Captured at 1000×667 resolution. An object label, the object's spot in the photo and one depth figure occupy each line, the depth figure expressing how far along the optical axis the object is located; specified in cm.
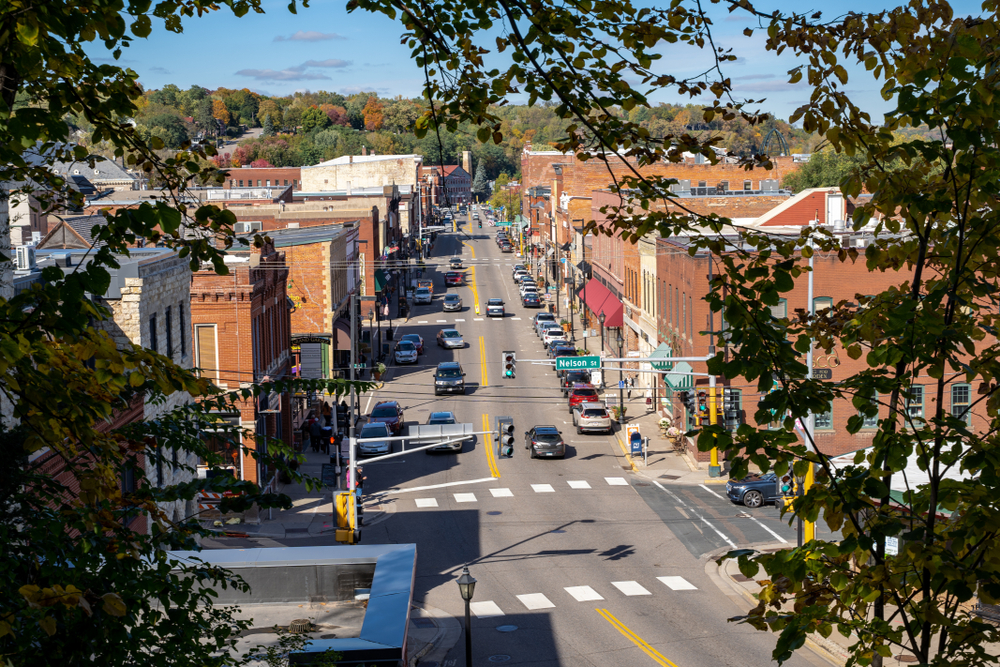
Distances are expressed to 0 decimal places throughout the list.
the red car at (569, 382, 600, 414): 5391
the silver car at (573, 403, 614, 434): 5034
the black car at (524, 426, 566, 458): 4547
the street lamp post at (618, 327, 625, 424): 5278
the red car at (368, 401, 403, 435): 4856
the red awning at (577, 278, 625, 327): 6862
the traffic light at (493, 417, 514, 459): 3725
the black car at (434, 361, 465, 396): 5831
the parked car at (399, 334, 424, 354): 7202
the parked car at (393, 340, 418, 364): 6906
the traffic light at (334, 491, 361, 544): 3256
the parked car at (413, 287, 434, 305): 10244
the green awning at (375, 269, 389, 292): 8496
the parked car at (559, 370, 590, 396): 6127
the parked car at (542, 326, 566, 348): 7288
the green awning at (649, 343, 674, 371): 4975
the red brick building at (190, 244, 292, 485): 3850
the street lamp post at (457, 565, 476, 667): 2130
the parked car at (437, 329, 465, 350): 7412
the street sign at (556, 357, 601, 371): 3888
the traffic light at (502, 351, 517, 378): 4671
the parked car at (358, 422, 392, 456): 4466
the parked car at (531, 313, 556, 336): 8099
